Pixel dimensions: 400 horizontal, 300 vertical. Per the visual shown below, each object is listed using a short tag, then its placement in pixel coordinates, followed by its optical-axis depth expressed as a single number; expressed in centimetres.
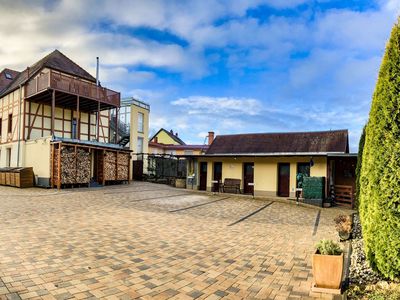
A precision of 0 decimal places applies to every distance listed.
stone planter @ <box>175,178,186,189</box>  2006
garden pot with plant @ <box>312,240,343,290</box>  350
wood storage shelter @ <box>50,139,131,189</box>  1567
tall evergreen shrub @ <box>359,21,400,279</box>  356
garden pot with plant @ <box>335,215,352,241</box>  628
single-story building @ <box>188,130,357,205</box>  1455
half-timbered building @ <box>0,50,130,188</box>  1614
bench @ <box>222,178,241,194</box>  1695
